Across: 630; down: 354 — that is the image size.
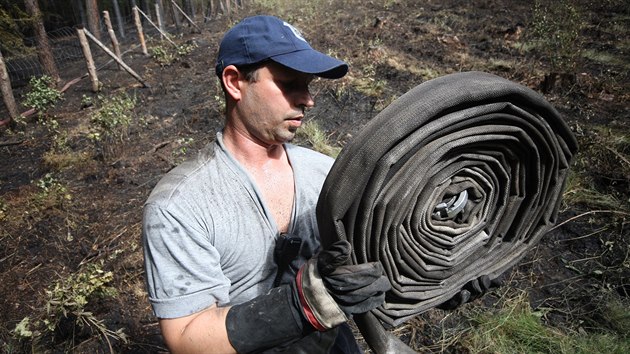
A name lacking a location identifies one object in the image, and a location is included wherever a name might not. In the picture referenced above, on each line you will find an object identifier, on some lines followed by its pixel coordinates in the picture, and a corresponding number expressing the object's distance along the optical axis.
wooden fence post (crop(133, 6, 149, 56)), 11.44
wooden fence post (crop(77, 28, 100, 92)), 8.27
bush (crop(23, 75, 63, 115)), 7.34
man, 1.20
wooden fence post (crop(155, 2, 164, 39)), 14.21
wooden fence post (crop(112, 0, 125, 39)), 15.97
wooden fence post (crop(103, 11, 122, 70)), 10.02
